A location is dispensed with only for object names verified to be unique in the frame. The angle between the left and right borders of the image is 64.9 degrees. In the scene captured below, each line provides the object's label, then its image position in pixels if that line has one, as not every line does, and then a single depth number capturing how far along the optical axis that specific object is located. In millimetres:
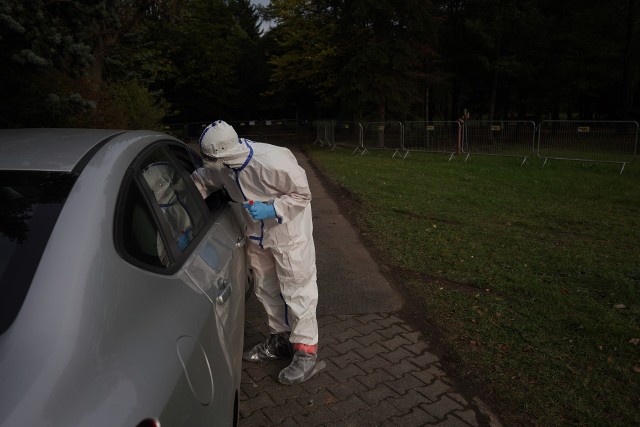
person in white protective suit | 2936
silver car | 1241
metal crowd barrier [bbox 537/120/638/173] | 12766
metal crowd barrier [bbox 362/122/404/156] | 17969
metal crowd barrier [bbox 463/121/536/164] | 14741
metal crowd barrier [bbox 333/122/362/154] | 20172
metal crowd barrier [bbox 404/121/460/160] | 16641
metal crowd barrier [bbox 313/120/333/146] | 23623
